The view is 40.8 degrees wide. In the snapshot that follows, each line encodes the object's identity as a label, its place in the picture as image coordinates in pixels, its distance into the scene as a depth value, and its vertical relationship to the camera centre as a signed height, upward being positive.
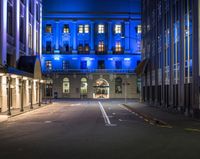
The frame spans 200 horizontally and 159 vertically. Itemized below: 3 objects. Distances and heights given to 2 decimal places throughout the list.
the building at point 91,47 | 57.53 +8.68
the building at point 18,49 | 24.28 +4.21
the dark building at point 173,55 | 19.70 +2.92
